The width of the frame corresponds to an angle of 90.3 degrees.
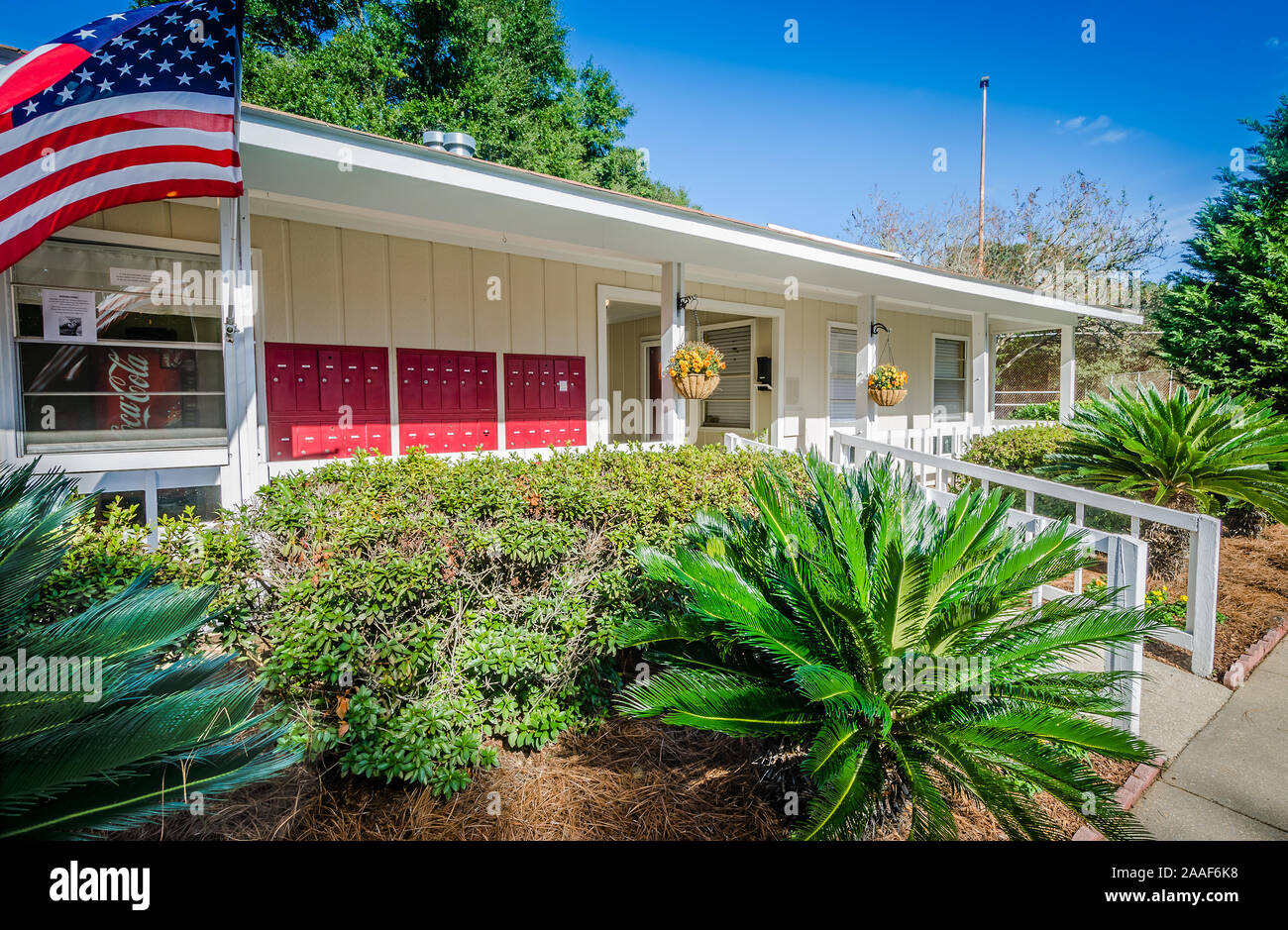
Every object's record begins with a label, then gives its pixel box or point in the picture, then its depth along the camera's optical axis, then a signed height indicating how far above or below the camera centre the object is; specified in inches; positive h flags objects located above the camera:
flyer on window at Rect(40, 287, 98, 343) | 157.9 +28.8
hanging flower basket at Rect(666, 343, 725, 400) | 221.3 +20.6
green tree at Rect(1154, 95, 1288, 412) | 420.2 +96.5
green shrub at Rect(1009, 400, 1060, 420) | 518.1 +16.8
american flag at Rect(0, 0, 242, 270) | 109.0 +56.1
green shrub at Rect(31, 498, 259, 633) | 79.4 -17.6
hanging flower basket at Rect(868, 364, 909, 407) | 293.9 +20.3
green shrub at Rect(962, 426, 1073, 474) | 282.8 -8.4
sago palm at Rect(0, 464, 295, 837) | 46.9 -23.3
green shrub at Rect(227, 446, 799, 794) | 87.4 -26.7
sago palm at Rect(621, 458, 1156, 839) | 64.9 -27.5
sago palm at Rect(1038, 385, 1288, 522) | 172.9 -6.5
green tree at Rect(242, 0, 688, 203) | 602.2 +368.9
